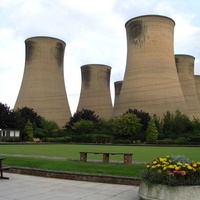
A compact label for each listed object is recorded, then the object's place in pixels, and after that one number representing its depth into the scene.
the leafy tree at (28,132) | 33.84
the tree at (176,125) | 32.38
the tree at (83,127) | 35.91
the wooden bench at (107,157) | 8.89
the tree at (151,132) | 30.52
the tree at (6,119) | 34.38
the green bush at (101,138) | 31.19
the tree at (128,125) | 31.89
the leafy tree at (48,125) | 36.95
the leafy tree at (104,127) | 35.03
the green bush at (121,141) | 29.55
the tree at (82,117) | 39.11
